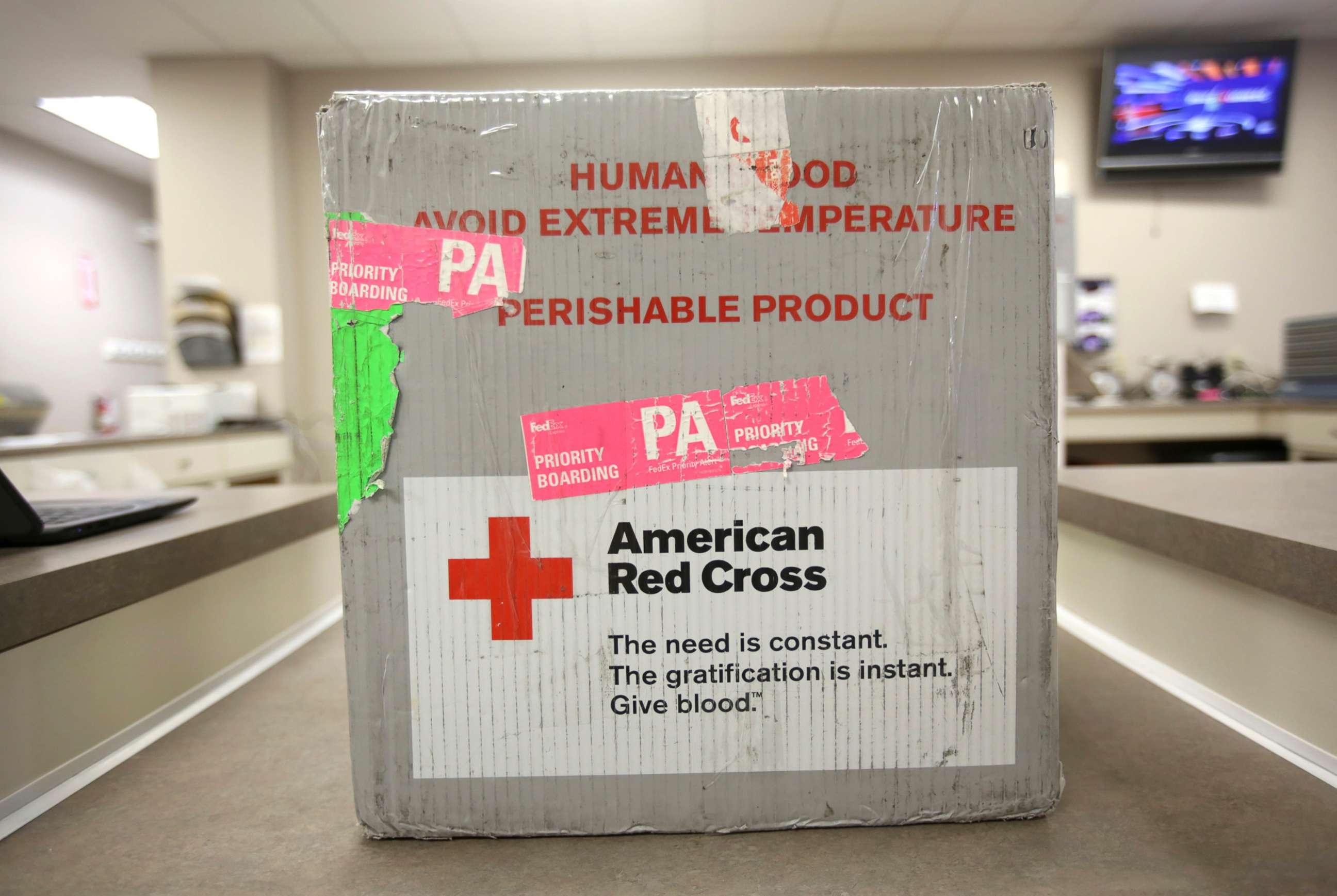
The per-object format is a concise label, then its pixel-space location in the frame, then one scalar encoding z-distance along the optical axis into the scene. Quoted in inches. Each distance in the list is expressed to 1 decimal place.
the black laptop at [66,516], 26.9
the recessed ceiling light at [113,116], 140.5
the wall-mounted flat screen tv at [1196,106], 119.3
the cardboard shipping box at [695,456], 19.8
